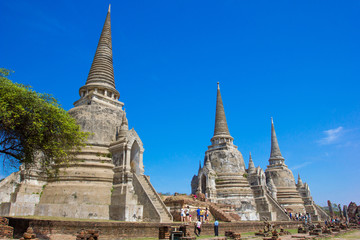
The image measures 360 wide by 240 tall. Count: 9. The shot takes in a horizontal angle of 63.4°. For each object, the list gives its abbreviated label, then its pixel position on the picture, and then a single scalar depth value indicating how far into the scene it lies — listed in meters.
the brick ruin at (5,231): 13.38
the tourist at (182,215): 21.47
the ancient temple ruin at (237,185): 34.41
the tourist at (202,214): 23.05
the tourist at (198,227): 17.59
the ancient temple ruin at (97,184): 20.55
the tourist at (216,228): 18.39
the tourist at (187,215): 22.46
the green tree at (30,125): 14.84
